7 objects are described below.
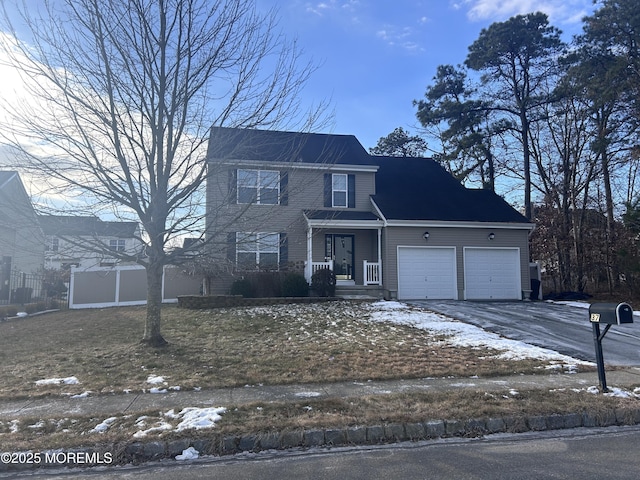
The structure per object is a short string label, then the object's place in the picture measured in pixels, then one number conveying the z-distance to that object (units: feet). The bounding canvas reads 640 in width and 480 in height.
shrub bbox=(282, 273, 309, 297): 52.65
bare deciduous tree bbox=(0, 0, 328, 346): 25.64
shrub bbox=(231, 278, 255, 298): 52.90
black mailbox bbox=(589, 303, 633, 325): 19.51
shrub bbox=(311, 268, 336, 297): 53.52
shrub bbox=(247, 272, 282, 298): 53.52
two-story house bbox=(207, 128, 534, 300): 56.29
